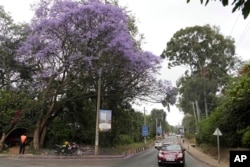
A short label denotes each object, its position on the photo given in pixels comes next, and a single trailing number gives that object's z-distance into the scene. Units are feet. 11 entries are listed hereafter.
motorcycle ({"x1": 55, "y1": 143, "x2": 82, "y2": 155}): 101.14
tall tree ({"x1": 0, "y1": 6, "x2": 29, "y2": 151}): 104.88
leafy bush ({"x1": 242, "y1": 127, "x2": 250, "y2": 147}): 68.57
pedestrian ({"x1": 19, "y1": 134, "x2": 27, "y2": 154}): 97.51
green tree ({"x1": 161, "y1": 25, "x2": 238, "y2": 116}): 174.70
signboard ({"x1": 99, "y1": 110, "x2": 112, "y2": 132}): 109.19
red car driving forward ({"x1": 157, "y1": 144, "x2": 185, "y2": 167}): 79.36
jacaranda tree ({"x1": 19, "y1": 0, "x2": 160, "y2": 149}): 99.09
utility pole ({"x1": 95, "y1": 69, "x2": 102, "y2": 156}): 106.11
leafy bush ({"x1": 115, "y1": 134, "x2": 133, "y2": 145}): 157.25
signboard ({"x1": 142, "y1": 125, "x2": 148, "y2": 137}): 230.48
